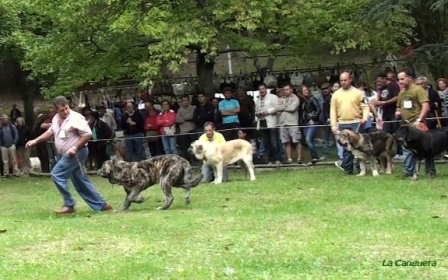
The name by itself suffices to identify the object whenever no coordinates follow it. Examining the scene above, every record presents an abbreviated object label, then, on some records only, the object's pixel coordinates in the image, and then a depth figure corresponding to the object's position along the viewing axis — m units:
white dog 16.66
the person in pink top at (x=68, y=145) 12.28
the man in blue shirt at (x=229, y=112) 20.05
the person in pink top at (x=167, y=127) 20.56
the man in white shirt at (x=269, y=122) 19.64
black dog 14.59
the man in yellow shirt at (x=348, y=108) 16.08
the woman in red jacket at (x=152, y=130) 21.02
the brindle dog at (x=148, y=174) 12.68
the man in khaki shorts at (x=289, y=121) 19.31
